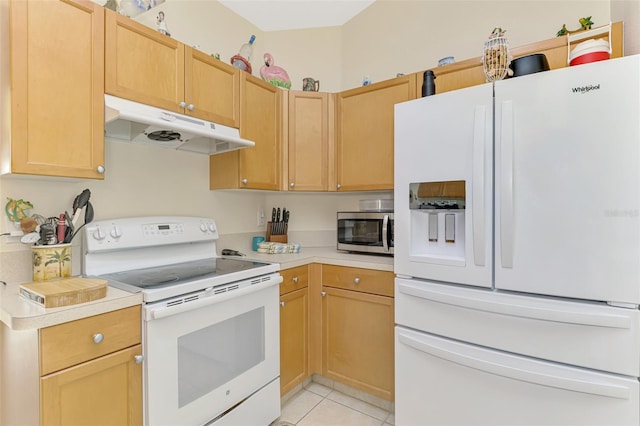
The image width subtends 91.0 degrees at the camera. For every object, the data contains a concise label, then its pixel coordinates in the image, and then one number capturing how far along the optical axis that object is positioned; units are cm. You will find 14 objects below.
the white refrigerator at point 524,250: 111
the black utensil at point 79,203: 146
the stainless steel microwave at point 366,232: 207
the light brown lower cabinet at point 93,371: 99
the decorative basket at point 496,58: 142
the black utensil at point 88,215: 152
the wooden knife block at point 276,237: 250
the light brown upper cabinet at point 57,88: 116
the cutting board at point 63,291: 103
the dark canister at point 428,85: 162
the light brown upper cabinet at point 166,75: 143
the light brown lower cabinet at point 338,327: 192
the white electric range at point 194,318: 126
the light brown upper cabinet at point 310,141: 236
